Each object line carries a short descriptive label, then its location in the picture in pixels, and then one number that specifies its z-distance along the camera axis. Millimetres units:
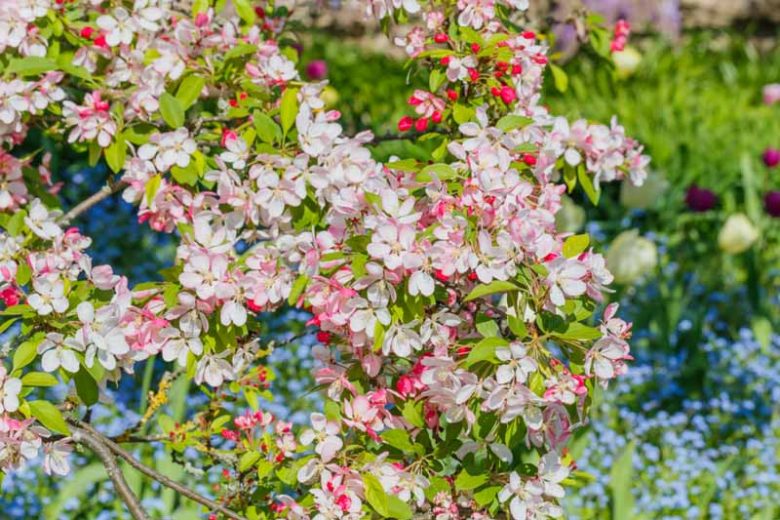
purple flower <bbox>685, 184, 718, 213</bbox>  7871
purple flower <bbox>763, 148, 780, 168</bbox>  8375
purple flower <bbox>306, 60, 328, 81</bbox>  10062
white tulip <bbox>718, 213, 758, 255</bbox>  7484
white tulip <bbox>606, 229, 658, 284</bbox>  6645
